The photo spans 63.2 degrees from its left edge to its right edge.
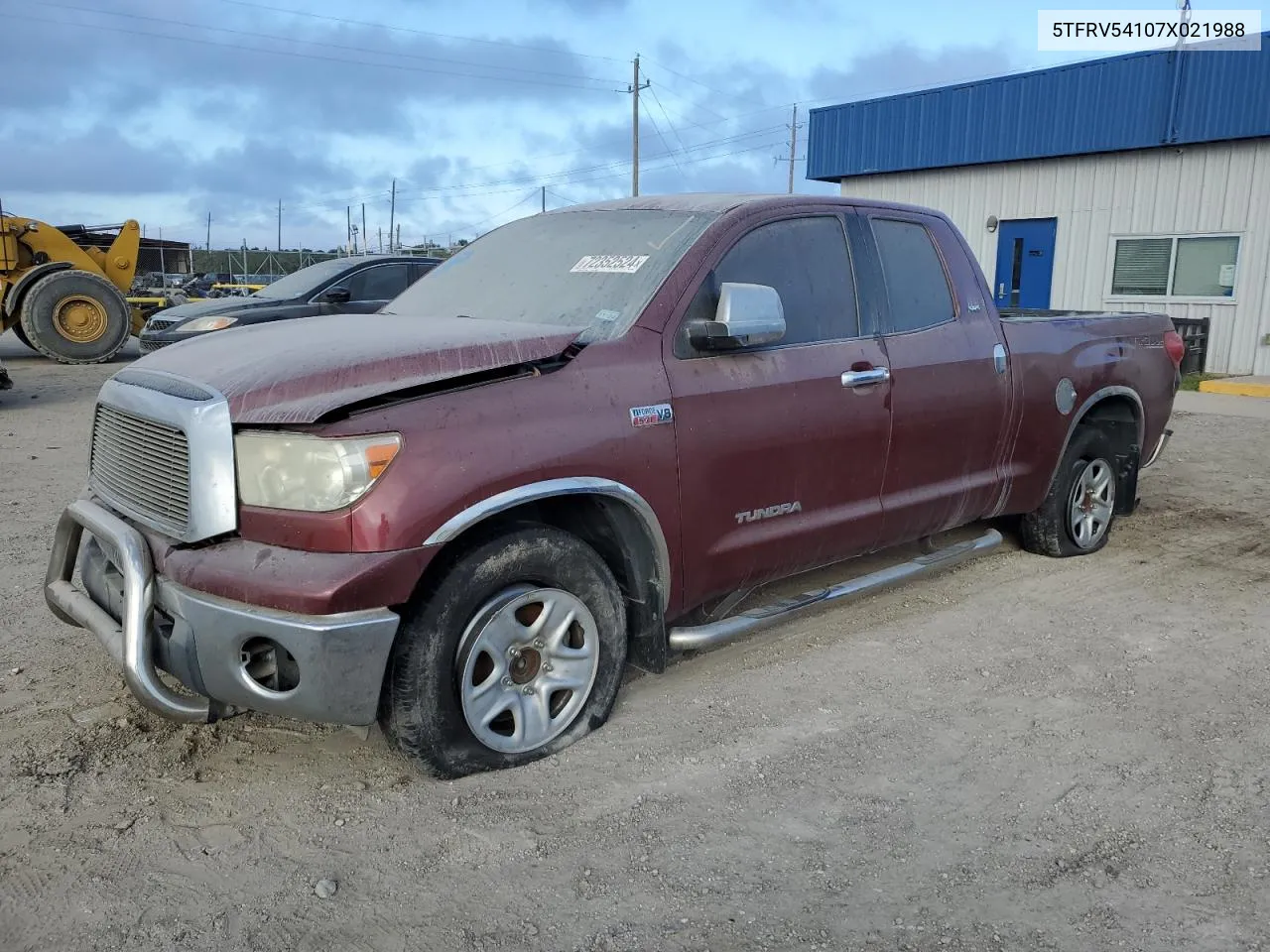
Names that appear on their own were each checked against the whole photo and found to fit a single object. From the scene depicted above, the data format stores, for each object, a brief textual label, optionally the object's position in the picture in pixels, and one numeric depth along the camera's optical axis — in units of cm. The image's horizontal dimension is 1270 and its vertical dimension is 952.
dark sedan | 981
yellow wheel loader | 1518
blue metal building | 1434
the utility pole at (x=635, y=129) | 3792
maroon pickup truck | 285
